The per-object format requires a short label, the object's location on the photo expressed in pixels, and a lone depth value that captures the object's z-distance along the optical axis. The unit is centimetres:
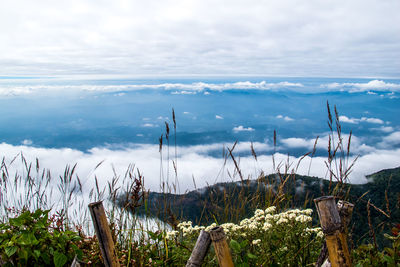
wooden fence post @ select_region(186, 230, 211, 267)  164
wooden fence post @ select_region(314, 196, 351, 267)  139
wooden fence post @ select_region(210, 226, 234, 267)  152
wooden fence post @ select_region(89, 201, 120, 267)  171
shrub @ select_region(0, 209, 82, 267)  193
